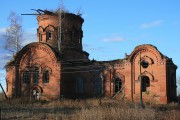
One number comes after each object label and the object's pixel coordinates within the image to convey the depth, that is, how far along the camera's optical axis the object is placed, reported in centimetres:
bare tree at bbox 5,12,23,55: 4528
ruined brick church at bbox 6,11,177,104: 3666
